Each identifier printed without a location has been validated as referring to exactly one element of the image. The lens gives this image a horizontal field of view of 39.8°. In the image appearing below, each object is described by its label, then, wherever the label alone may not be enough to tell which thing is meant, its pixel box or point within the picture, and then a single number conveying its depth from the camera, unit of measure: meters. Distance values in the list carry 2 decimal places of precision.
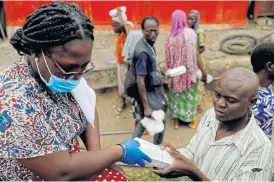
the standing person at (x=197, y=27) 5.25
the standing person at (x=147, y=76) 4.05
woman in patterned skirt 4.70
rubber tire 6.96
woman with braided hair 1.45
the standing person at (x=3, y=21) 7.65
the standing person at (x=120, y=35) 5.22
